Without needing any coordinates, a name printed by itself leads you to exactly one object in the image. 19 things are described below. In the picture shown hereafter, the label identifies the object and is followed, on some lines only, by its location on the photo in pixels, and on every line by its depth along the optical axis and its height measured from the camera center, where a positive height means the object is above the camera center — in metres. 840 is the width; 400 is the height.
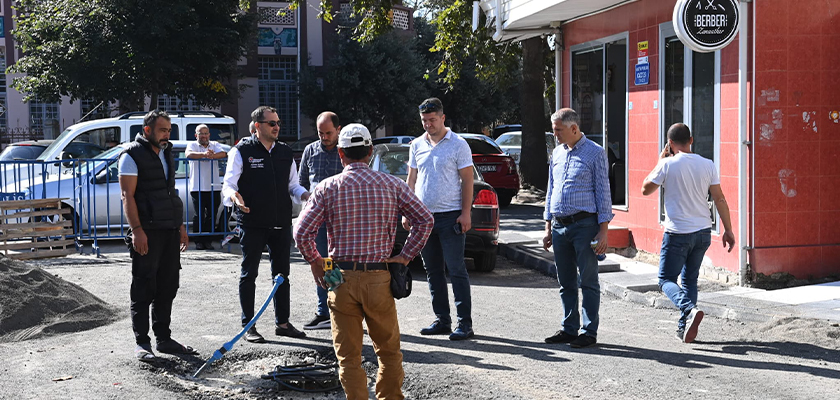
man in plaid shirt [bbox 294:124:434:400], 4.91 -0.43
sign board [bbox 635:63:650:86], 11.70 +1.21
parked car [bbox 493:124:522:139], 35.25 +1.63
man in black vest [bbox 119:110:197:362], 6.47 -0.34
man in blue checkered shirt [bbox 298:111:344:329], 7.65 +0.09
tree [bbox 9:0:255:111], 27.53 +3.98
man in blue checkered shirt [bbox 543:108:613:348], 6.87 -0.33
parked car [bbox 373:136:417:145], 24.35 +0.91
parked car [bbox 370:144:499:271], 10.51 -0.64
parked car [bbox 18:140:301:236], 12.94 -0.20
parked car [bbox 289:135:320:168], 28.00 +0.92
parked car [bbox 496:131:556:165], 26.58 +0.87
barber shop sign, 9.28 +1.45
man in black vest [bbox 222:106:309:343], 7.14 -0.17
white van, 16.17 +0.78
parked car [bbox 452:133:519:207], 18.89 +0.10
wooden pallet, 12.03 -0.68
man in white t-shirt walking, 7.20 -0.31
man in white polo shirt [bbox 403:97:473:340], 7.22 -0.14
